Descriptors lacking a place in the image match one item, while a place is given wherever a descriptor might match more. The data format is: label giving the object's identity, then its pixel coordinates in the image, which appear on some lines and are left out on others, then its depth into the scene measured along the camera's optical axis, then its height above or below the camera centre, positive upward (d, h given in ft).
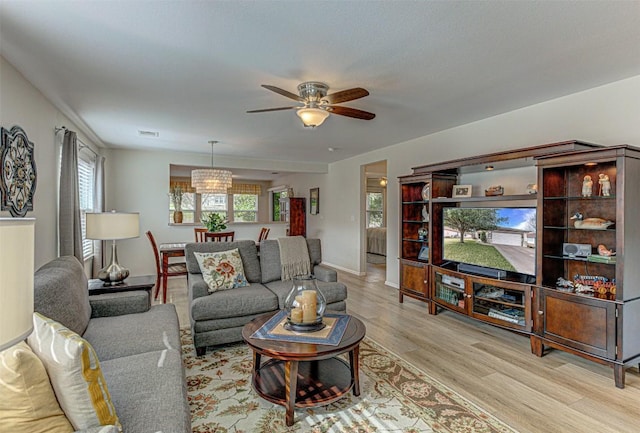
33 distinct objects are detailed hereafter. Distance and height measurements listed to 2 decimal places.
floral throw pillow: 11.16 -1.94
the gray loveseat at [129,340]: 4.65 -2.70
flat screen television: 10.95 -0.93
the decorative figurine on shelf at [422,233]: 15.34 -0.92
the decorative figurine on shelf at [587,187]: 9.63 +0.78
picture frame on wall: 27.91 +1.05
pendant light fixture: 18.79 +1.80
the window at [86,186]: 15.03 +1.24
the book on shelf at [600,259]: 8.98 -1.21
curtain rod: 11.50 +2.90
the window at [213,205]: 36.29 +0.88
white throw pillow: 3.82 -1.94
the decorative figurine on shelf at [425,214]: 15.26 -0.02
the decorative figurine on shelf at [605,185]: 9.21 +0.80
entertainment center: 8.50 -1.05
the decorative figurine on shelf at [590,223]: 9.29 -0.25
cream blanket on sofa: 12.88 -1.72
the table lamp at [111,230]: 10.41 -0.55
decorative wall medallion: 7.54 +0.98
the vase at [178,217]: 22.80 -0.28
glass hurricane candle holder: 7.66 -2.17
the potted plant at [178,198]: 25.46 +1.12
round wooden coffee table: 6.68 -3.80
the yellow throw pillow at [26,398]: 3.53 -2.02
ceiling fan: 9.32 +3.04
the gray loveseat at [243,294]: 9.95 -2.61
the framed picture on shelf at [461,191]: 13.48 +0.93
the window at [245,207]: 38.24 +0.63
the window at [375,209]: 33.81 +0.44
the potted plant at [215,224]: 18.31 -0.60
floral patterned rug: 6.72 -4.25
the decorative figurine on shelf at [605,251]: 9.14 -1.03
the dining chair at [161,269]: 15.79 -2.74
